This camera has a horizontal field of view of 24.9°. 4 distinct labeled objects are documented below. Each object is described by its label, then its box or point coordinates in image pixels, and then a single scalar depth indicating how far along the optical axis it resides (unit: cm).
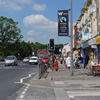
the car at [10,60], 3803
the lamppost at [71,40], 1676
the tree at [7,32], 7194
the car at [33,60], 4694
